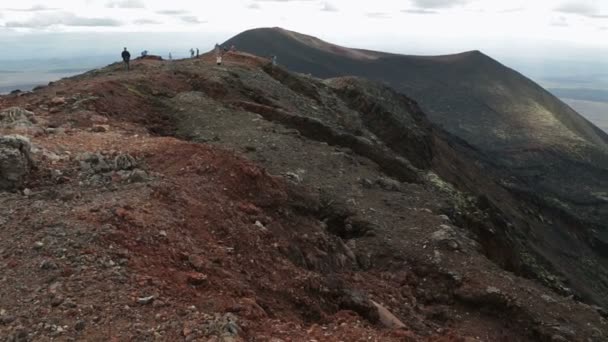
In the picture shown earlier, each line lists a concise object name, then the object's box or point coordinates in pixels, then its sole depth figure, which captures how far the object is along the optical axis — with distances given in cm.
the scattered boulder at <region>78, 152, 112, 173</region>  1383
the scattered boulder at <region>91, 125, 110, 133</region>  1753
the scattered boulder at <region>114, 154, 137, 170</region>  1409
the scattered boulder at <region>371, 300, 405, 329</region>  1109
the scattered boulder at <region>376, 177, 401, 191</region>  2061
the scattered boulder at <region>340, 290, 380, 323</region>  1098
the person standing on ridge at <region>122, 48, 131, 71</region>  2862
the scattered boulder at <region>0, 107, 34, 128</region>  1645
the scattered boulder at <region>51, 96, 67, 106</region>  2000
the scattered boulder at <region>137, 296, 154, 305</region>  841
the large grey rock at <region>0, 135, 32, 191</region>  1242
